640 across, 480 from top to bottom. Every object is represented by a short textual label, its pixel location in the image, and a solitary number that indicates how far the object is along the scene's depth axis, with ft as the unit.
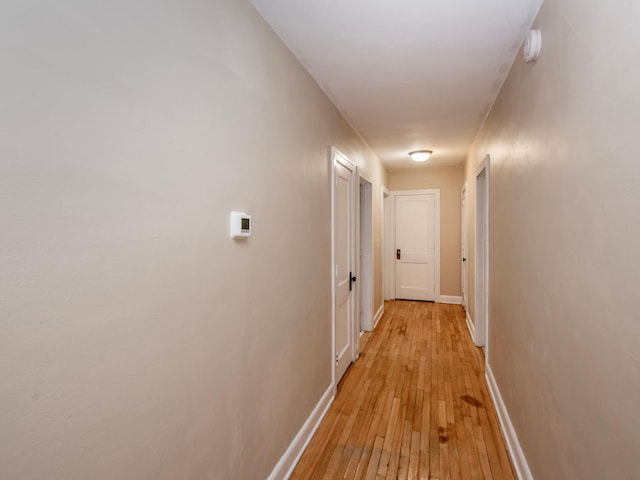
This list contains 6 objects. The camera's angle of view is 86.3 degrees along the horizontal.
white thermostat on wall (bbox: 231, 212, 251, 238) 4.63
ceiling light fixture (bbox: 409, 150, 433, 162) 15.16
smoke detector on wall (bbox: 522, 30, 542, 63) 5.32
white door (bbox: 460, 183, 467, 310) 16.77
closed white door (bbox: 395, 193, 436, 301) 20.45
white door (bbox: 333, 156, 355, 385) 9.62
